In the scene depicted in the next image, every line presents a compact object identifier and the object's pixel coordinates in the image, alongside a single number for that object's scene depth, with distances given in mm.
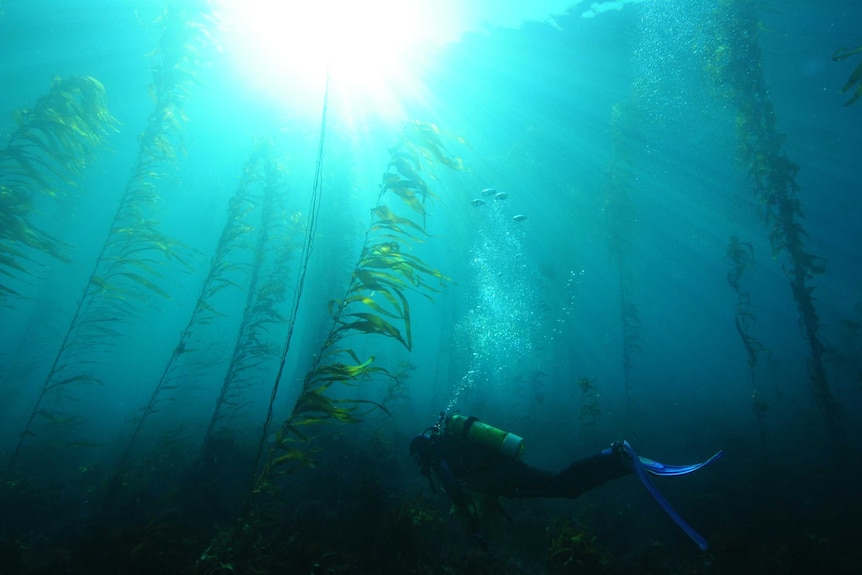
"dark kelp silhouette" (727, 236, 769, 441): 9312
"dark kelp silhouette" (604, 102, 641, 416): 14492
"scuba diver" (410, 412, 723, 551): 3625
